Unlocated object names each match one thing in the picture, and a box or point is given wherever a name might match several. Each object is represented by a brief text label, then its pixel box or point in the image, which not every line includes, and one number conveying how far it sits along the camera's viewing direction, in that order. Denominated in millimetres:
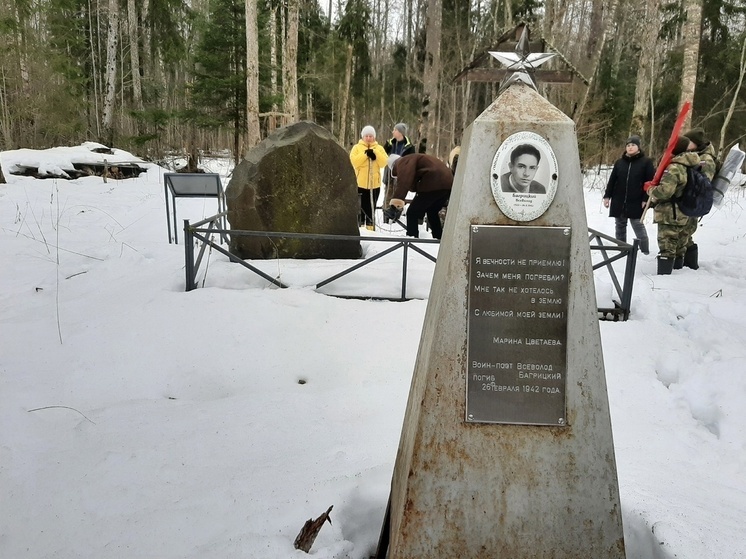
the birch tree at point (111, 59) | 17609
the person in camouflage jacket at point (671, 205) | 6004
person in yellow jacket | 8438
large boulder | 6391
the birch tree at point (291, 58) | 12938
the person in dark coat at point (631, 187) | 6879
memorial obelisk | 1812
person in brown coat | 6117
